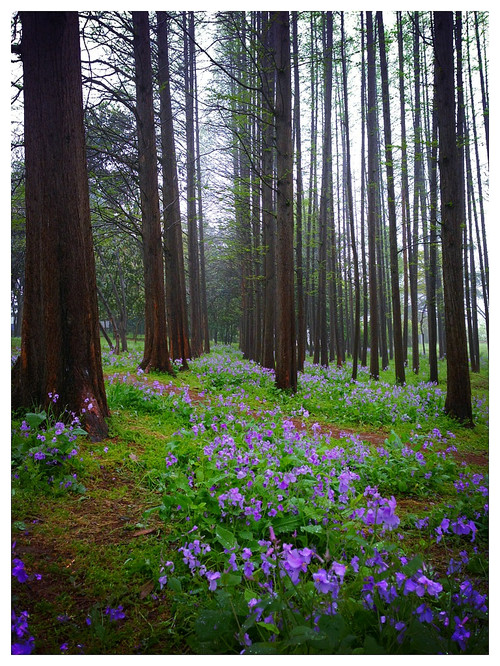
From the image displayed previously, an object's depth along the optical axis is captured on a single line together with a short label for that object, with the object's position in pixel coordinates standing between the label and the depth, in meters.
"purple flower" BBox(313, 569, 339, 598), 1.27
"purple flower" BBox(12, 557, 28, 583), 1.49
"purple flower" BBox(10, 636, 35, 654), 1.35
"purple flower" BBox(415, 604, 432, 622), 1.26
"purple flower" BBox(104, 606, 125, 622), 1.49
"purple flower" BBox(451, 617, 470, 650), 1.27
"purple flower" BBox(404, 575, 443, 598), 1.25
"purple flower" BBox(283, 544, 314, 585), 1.35
